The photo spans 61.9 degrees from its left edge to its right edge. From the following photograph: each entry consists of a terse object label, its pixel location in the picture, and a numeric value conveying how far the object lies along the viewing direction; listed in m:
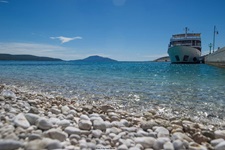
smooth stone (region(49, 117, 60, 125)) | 3.19
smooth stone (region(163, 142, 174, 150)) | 2.54
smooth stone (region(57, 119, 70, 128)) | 3.18
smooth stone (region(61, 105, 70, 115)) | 4.23
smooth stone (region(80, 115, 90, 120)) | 3.73
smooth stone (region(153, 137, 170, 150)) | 2.67
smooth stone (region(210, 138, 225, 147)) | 2.83
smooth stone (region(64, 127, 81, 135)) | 2.93
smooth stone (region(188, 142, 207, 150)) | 2.62
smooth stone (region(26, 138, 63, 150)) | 2.22
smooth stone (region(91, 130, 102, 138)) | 2.95
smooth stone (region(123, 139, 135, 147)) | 2.64
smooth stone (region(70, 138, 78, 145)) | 2.60
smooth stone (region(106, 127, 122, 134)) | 3.13
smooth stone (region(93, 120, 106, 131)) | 3.30
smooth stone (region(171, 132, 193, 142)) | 2.89
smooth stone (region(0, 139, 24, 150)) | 2.18
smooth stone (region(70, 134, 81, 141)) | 2.77
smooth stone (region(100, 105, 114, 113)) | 4.83
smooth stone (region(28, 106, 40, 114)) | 3.81
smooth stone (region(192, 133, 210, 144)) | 3.03
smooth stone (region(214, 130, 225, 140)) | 3.15
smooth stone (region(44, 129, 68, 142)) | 2.65
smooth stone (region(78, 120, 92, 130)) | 3.22
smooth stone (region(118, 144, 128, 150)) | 2.50
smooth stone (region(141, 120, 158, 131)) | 3.46
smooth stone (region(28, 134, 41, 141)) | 2.48
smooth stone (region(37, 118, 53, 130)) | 2.94
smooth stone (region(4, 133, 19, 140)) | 2.39
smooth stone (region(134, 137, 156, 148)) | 2.71
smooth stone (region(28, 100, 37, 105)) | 5.00
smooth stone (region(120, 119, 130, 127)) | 3.59
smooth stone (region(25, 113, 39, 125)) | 3.12
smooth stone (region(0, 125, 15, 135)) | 2.58
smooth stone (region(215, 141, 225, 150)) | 2.62
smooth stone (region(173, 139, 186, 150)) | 2.60
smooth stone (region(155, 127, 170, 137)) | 3.09
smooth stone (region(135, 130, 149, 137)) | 3.04
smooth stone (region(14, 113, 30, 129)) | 2.89
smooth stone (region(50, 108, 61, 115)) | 4.21
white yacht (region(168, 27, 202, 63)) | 46.19
